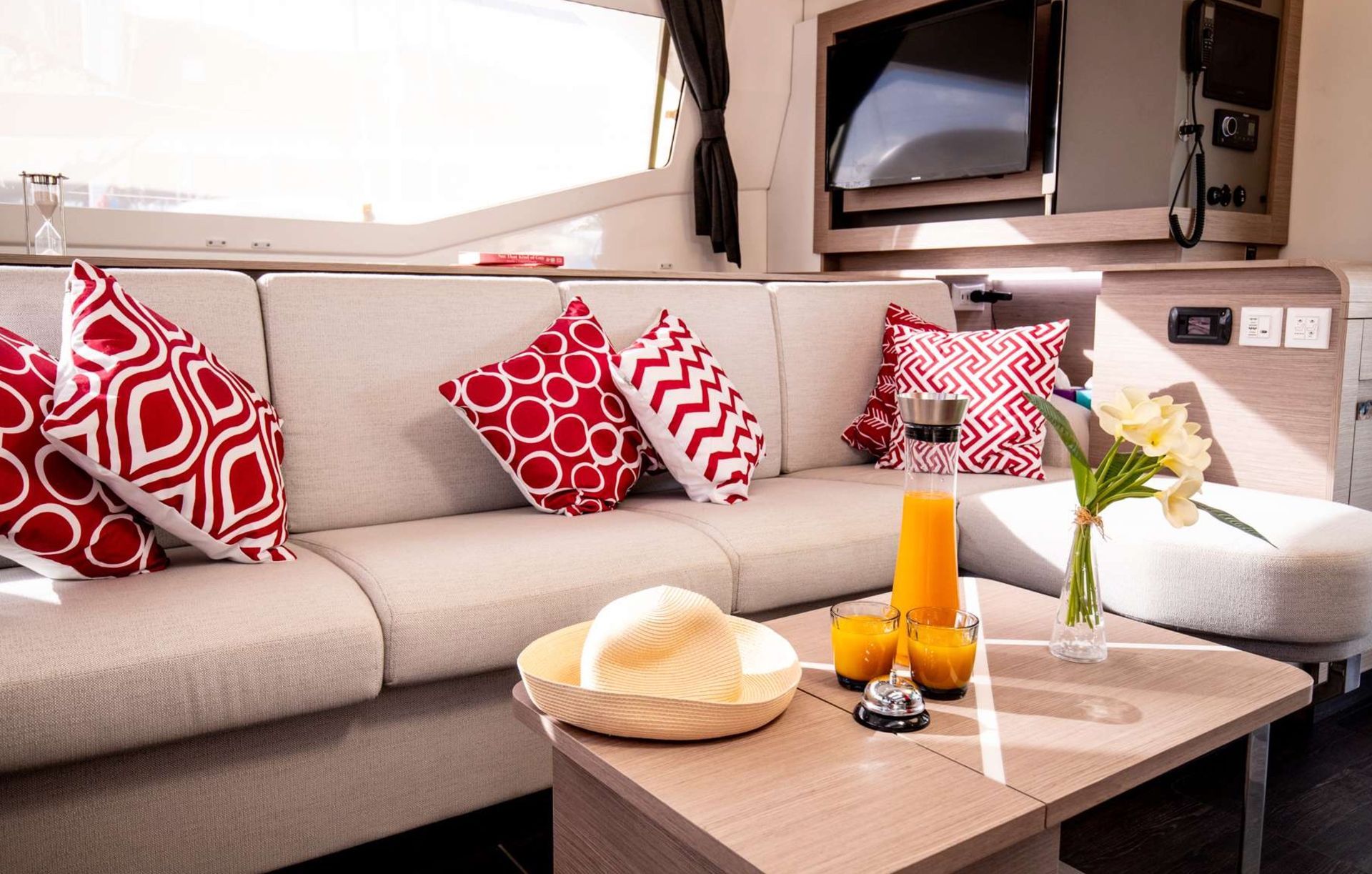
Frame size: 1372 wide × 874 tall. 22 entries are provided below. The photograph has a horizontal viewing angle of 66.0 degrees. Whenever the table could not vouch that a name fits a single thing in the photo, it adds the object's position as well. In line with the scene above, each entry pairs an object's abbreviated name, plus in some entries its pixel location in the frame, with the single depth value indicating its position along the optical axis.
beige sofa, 1.35
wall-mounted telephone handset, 3.02
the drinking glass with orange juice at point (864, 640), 1.20
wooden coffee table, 0.91
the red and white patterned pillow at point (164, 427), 1.55
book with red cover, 2.89
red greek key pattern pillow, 2.53
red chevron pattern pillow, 2.18
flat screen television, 3.65
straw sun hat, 1.06
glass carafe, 1.22
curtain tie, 4.65
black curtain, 4.55
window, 3.50
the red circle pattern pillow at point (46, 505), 1.50
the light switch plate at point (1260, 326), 2.50
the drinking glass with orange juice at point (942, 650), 1.17
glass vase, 1.33
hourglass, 2.50
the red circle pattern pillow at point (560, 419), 2.03
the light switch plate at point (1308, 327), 2.39
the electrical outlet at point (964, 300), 4.01
